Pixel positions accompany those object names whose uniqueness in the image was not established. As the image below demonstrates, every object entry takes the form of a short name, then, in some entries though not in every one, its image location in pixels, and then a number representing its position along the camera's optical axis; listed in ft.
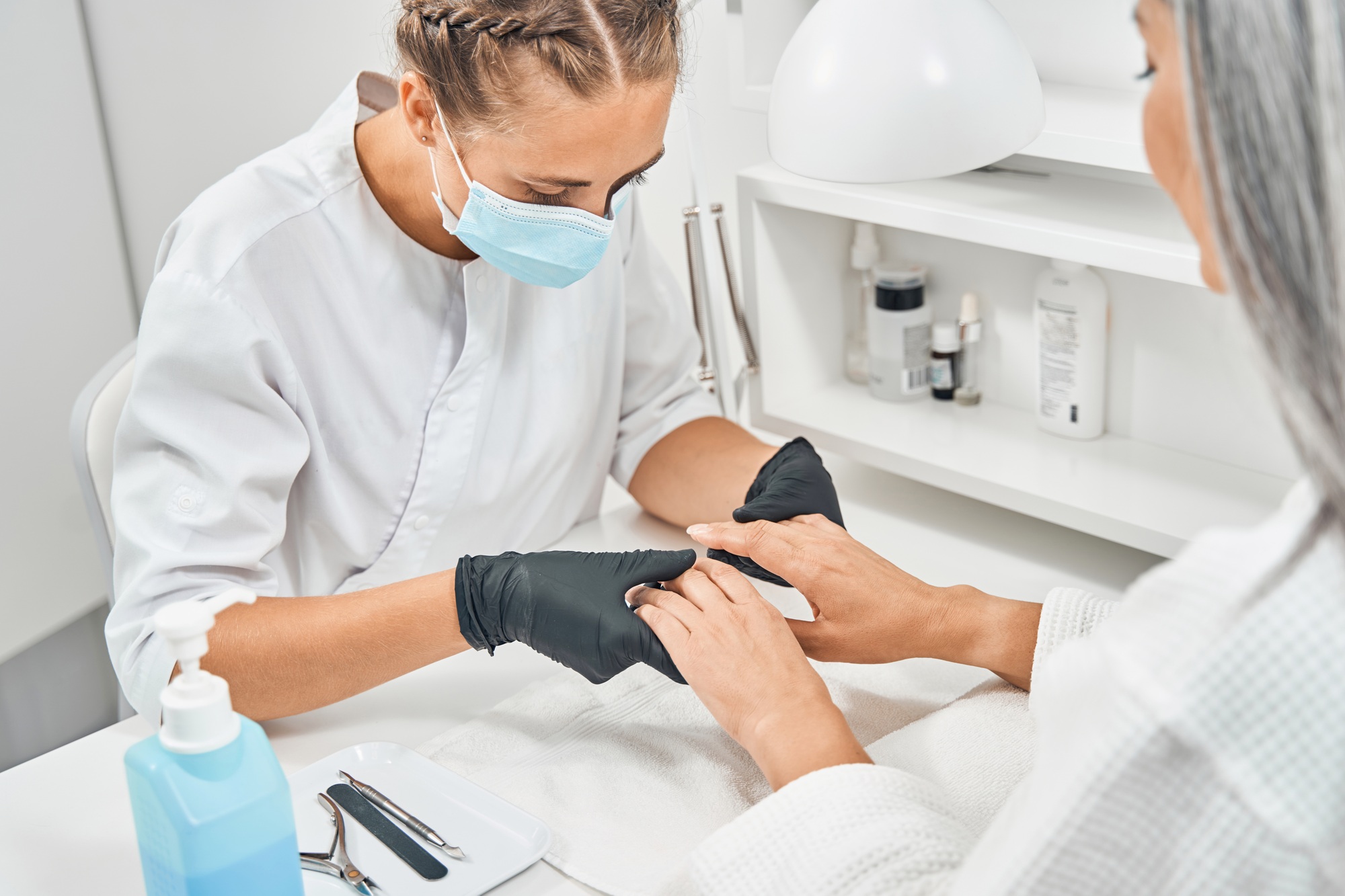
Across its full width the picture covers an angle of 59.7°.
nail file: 2.75
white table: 2.89
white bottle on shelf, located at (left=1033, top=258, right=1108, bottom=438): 4.28
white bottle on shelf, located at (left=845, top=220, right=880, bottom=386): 4.92
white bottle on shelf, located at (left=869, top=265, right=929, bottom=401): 4.75
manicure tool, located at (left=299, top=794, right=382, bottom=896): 2.66
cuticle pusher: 2.81
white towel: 2.85
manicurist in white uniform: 3.24
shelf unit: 3.82
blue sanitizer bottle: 1.99
